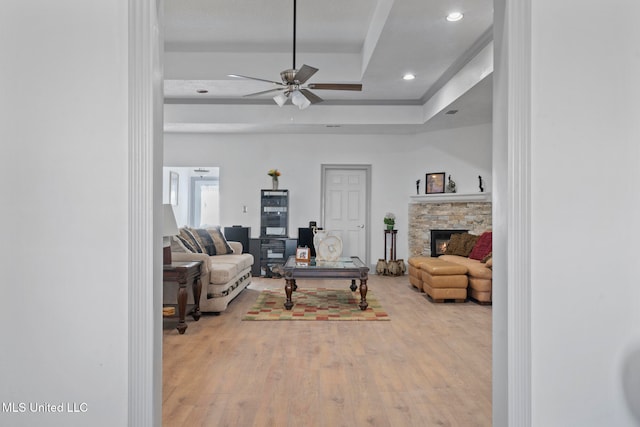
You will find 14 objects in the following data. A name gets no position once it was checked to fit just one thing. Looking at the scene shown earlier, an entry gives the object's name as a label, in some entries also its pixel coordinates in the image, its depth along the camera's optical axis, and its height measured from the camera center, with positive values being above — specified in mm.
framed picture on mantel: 7797 +549
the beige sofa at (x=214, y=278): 4664 -719
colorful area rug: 4711 -1112
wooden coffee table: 4906 -670
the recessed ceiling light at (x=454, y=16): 3814 +1735
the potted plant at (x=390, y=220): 8062 -123
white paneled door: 8344 +154
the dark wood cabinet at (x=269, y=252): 7758 -694
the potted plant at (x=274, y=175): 7754 +665
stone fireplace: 7324 -65
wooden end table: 4035 -611
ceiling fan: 4121 +1257
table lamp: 4117 -151
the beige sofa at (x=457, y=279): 5387 -822
